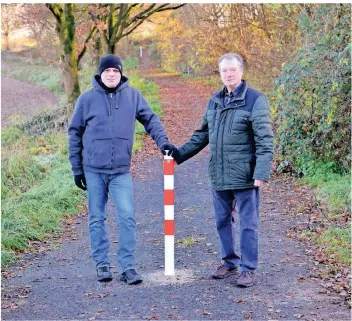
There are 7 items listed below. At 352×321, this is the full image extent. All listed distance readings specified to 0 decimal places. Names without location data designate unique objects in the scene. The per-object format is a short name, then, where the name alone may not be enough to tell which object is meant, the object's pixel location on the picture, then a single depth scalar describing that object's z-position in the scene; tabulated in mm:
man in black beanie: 6008
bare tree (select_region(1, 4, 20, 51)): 20719
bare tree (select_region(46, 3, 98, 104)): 20094
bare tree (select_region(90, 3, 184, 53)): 24047
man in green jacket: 5688
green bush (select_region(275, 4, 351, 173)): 10061
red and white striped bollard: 6246
